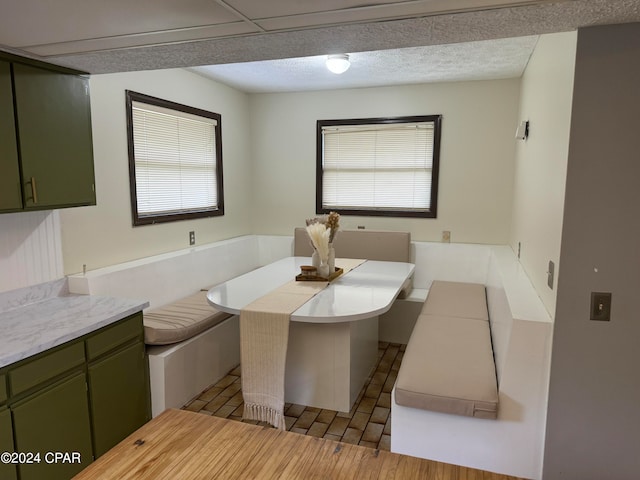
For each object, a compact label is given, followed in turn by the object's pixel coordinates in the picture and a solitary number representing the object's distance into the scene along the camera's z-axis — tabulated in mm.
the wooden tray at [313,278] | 3033
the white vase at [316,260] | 3109
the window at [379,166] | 4309
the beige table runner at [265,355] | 2361
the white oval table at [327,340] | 2557
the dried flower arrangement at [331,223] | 3159
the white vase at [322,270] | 3092
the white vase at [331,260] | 3180
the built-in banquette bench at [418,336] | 1861
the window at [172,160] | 3236
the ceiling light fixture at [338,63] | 3094
